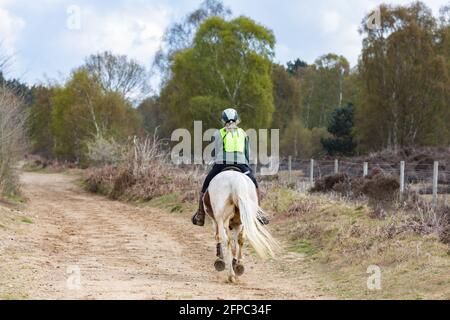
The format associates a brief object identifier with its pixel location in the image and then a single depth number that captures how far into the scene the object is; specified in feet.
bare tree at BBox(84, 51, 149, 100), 175.32
